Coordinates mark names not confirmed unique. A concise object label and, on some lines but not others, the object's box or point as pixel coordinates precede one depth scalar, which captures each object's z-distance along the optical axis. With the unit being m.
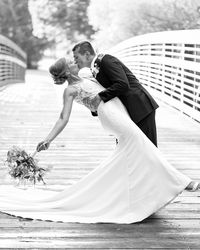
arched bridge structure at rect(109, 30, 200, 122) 10.79
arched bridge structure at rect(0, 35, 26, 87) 18.16
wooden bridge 4.01
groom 4.52
